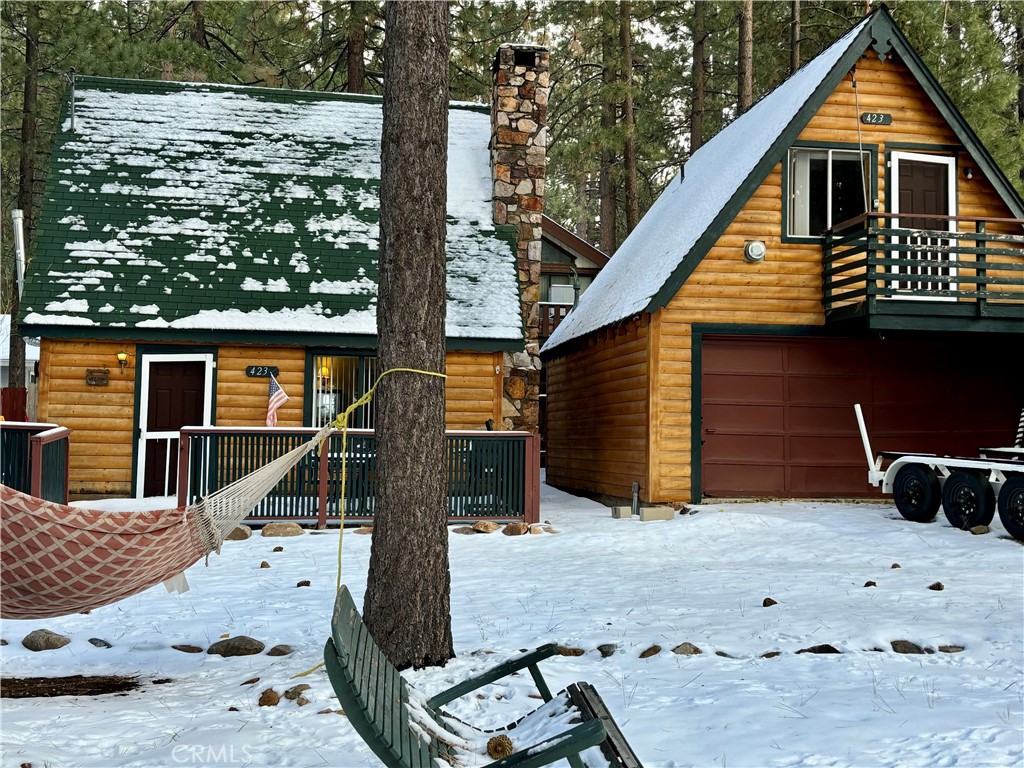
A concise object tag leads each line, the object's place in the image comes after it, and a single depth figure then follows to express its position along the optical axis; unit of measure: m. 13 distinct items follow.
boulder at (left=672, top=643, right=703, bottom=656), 5.56
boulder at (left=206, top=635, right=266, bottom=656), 5.94
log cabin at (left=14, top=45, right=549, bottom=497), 13.52
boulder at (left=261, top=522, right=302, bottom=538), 10.66
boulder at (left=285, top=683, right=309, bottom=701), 4.86
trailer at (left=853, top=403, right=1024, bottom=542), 9.70
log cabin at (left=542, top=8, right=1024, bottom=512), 13.38
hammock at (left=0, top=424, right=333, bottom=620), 4.50
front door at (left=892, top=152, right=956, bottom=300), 14.19
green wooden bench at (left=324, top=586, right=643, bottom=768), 3.02
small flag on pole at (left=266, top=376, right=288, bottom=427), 13.02
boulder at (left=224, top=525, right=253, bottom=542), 10.38
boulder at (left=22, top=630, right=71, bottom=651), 6.18
